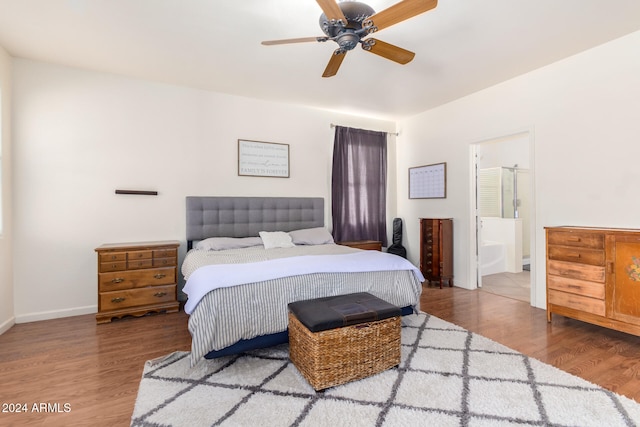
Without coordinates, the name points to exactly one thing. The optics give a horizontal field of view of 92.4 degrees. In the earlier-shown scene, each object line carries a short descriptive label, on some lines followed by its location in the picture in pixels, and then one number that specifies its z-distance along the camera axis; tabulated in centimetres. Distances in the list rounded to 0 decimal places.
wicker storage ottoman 194
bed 221
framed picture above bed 440
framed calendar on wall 489
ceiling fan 191
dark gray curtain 506
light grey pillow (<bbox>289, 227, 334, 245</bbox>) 420
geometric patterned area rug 170
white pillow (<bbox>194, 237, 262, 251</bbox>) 366
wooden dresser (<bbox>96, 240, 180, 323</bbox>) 326
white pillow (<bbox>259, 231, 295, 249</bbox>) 387
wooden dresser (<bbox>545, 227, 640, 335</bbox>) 261
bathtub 528
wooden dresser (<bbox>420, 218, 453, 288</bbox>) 461
